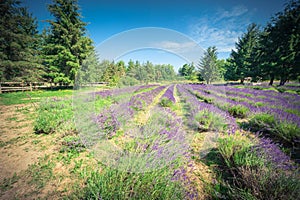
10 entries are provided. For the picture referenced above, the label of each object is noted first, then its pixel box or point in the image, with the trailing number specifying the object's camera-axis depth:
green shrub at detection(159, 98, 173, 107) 7.68
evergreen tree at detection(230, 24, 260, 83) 28.40
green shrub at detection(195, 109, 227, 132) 3.97
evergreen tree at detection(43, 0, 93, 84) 17.50
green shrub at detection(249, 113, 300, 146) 2.84
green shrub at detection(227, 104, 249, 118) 5.27
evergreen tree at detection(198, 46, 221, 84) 16.29
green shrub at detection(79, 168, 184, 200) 1.33
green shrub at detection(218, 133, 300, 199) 1.37
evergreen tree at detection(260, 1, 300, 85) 17.16
